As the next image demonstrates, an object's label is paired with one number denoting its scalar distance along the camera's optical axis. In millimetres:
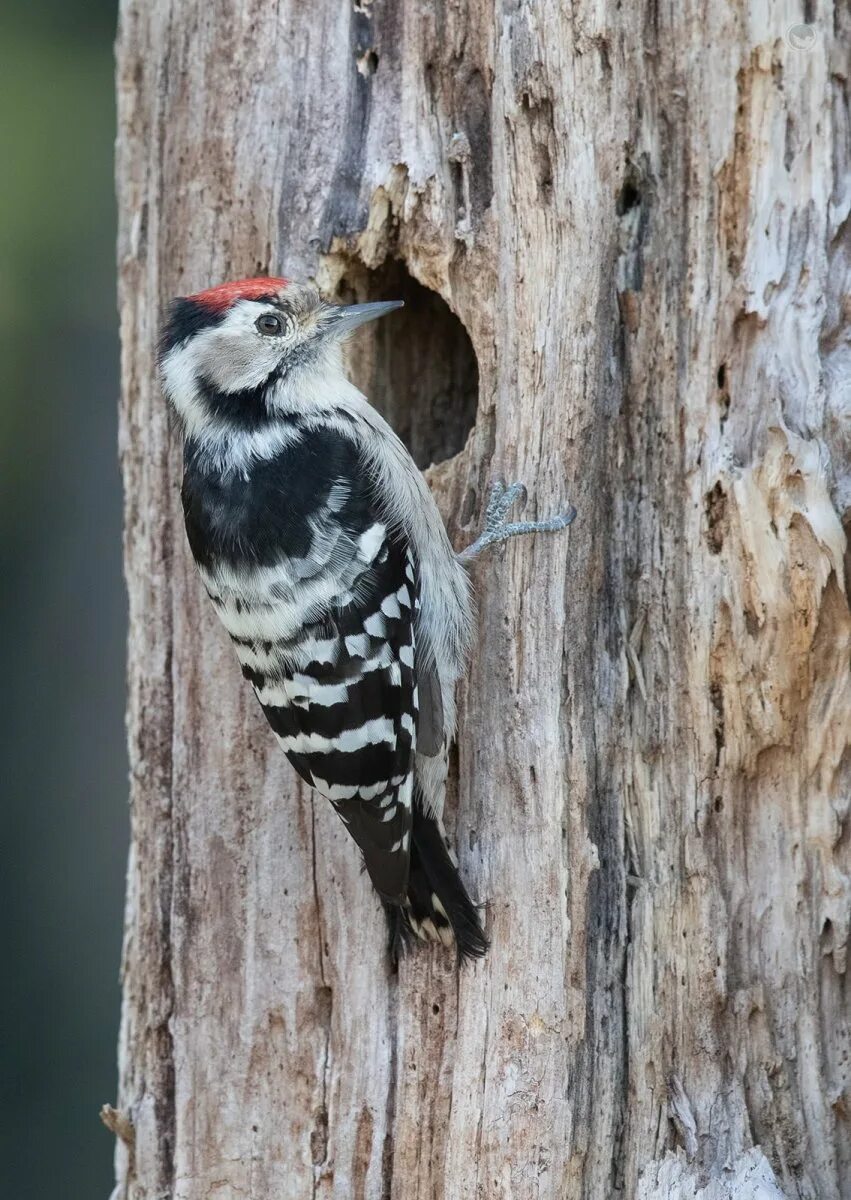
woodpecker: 6922
